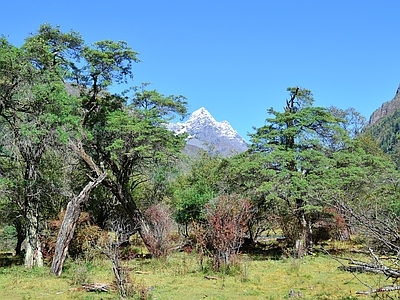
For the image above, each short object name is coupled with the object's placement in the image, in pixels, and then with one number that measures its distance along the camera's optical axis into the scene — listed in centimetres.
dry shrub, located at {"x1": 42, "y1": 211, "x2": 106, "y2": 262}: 1612
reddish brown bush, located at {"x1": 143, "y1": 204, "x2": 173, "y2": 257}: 1681
